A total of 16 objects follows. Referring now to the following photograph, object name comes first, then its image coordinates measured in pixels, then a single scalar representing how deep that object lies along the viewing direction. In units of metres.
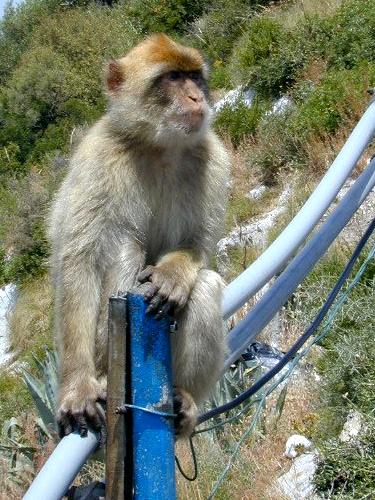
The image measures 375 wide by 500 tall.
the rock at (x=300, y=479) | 5.03
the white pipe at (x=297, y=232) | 2.86
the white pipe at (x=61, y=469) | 1.88
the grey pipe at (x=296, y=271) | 2.95
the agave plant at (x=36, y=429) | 6.75
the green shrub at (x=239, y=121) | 14.23
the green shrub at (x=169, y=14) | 23.38
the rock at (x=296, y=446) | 5.75
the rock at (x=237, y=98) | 15.48
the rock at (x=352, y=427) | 5.06
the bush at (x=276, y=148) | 12.45
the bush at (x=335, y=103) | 11.52
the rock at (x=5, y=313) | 16.00
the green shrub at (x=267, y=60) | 14.80
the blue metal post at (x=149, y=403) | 2.13
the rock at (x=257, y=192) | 12.56
